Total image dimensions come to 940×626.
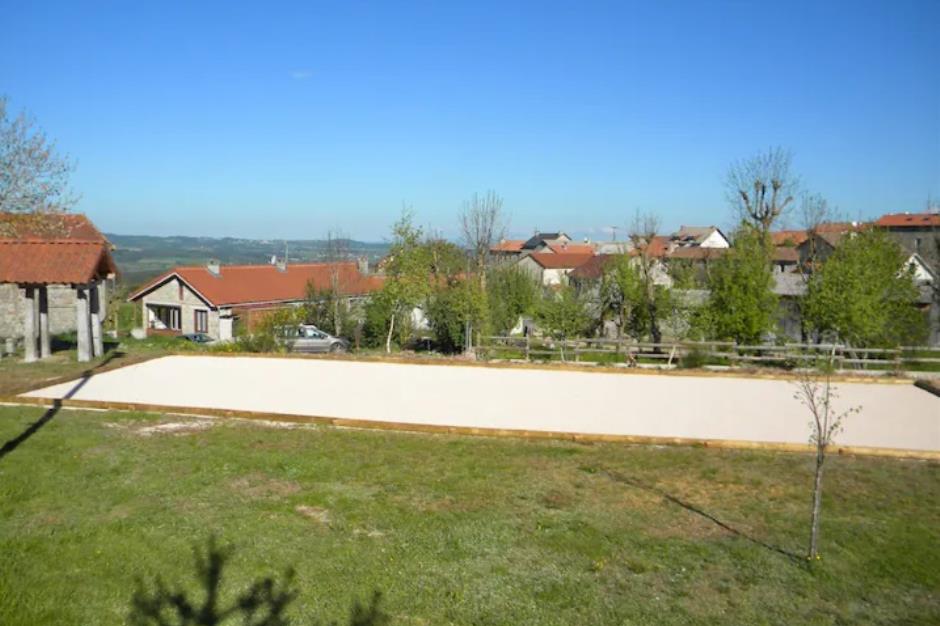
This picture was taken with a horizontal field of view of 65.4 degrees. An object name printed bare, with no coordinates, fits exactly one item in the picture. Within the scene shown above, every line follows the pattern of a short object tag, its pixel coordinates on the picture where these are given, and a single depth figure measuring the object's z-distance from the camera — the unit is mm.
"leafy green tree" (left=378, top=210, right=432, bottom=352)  24234
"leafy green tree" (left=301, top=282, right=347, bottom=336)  30375
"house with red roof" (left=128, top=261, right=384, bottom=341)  33594
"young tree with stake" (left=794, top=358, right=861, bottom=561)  6531
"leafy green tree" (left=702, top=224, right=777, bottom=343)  19703
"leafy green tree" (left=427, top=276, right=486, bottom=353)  24531
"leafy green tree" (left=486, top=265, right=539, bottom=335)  30481
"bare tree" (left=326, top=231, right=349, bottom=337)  30388
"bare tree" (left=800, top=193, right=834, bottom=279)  26850
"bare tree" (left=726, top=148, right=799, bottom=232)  26812
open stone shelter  15562
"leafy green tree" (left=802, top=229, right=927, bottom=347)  19469
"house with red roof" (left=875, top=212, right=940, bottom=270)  57375
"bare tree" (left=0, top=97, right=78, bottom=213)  14227
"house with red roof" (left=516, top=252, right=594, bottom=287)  57625
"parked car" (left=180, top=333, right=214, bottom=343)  31116
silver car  24716
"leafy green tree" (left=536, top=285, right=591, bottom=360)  24844
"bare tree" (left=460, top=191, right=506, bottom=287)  32062
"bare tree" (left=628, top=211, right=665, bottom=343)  26031
